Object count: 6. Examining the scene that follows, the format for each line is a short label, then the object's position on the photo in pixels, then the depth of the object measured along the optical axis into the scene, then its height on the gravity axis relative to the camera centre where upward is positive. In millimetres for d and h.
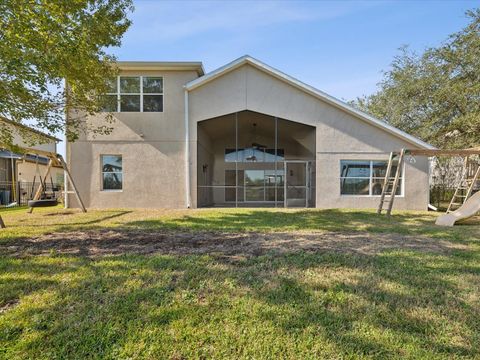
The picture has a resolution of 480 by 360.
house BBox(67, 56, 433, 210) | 13195 +1926
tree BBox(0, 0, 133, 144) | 5841 +2914
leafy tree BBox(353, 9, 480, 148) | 14829 +4982
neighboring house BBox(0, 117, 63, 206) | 17588 +322
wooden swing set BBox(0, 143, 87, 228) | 10383 -152
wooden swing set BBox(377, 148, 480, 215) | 10219 +684
